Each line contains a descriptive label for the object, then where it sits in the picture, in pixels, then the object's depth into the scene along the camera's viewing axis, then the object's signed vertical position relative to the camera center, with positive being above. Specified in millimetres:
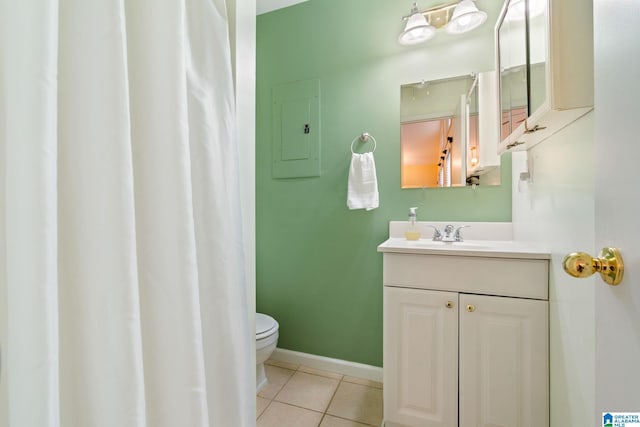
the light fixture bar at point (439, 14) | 1529 +1085
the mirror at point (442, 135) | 1526 +411
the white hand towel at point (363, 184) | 1619 +134
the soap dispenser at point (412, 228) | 1507 -135
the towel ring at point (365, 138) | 1709 +430
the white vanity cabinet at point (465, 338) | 1032 -542
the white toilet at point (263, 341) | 1408 -704
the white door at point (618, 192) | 400 +16
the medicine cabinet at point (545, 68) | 703 +399
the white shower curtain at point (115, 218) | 315 -11
